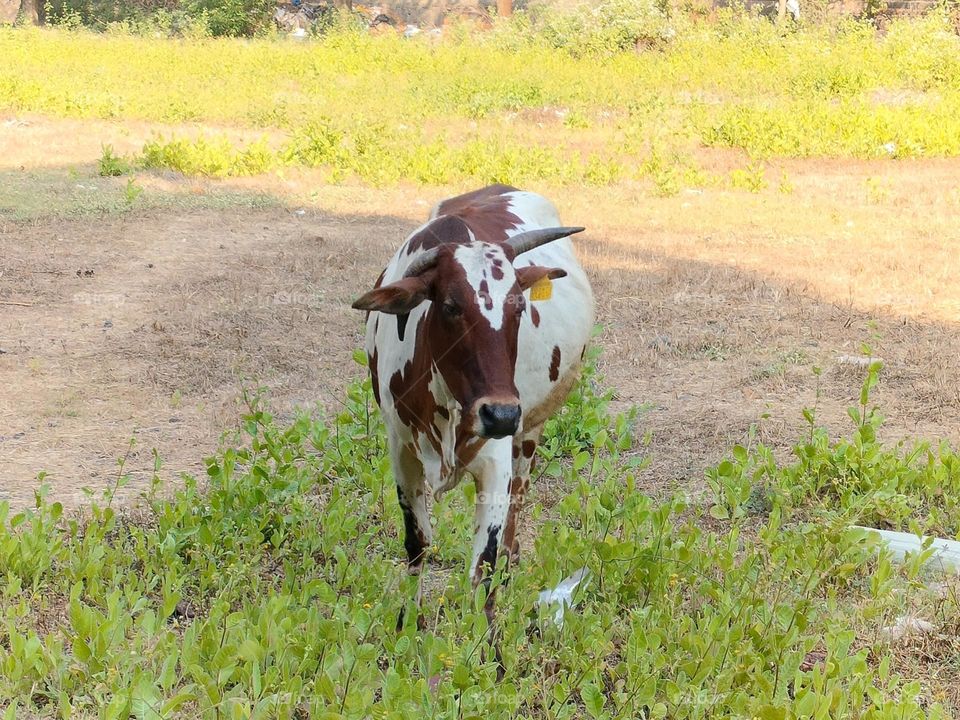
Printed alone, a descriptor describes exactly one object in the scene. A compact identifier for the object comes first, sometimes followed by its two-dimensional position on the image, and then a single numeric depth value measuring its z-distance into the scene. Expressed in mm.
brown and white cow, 6645
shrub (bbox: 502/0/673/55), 37125
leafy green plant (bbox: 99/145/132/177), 22531
